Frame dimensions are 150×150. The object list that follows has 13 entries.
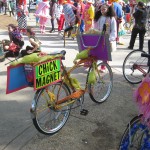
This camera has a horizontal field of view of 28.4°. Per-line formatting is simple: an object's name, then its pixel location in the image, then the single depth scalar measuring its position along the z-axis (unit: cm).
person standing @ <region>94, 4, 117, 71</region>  673
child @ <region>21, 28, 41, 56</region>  744
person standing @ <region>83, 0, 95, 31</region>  1087
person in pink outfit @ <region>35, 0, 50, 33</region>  1335
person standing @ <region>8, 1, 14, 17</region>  2215
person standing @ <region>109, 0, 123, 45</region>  997
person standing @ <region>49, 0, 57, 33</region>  1403
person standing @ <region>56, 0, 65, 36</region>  1330
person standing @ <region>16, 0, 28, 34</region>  1271
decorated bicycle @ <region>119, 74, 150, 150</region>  280
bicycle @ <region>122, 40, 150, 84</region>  597
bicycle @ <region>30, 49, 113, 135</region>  382
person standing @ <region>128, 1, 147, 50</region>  1007
